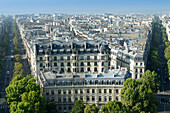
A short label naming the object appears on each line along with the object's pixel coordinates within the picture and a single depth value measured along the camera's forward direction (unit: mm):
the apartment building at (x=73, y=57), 111875
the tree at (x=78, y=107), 77000
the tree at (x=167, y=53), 161375
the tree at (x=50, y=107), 78688
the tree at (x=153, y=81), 103500
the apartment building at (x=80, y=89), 85438
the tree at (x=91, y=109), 72750
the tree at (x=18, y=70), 123788
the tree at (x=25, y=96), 72775
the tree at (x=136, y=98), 78312
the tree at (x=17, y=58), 160650
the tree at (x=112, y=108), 69938
